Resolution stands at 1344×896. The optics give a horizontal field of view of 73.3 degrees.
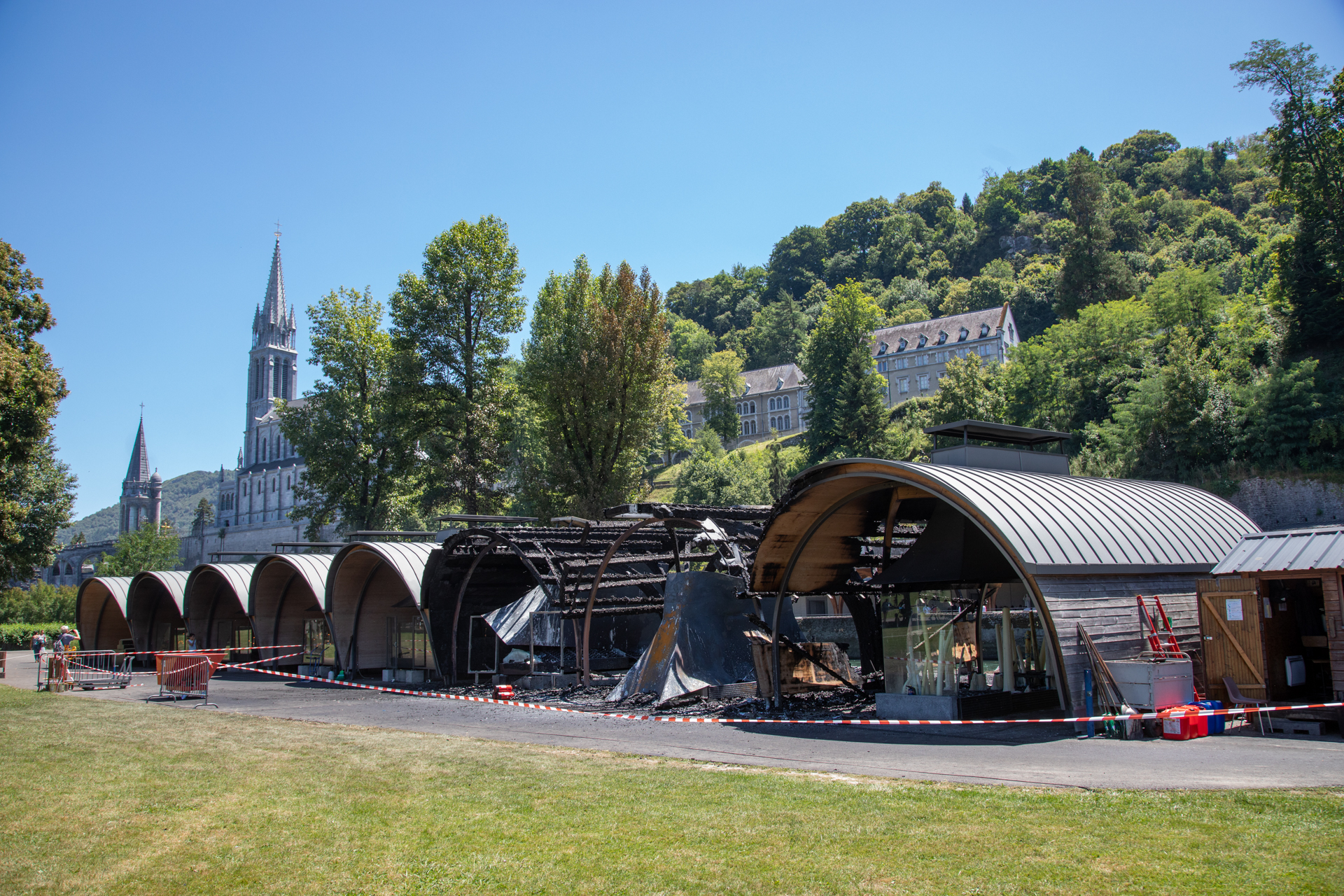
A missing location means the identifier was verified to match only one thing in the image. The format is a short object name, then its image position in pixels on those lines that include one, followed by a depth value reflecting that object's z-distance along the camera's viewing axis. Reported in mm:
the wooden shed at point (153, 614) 40219
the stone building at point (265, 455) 146500
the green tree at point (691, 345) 146500
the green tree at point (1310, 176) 39344
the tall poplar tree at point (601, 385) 36812
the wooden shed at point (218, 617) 38031
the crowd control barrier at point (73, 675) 25875
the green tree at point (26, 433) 26141
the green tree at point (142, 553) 83375
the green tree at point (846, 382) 68062
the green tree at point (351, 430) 43219
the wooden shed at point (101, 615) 41938
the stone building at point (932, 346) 104812
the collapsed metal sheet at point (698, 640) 19203
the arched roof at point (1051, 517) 14164
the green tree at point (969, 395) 64812
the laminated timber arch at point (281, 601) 32656
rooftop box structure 18859
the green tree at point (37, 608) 72938
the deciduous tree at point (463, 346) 39719
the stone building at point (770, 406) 121500
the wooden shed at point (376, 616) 28031
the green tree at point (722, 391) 115375
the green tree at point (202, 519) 160000
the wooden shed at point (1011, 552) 13984
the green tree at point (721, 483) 72938
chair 13422
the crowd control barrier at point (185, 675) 22781
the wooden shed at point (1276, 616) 13156
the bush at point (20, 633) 59469
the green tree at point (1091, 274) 74812
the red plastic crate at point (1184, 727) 12344
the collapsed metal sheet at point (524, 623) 23797
